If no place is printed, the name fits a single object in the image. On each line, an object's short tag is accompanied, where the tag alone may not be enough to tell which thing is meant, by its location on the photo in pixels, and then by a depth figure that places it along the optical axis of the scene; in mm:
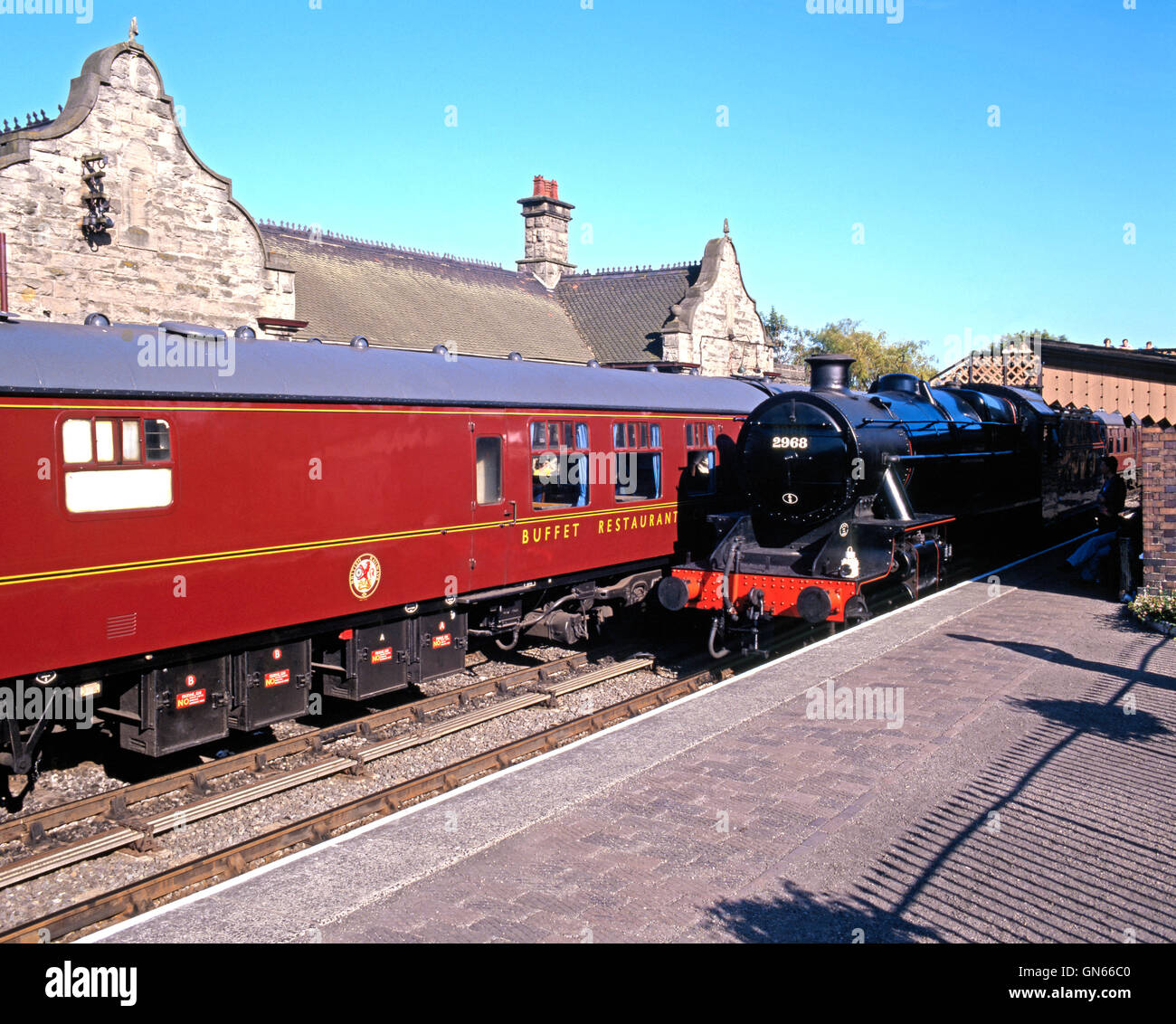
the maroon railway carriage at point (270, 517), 6727
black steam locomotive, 10875
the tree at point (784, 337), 72938
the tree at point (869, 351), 66250
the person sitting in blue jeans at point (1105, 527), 15211
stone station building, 15055
